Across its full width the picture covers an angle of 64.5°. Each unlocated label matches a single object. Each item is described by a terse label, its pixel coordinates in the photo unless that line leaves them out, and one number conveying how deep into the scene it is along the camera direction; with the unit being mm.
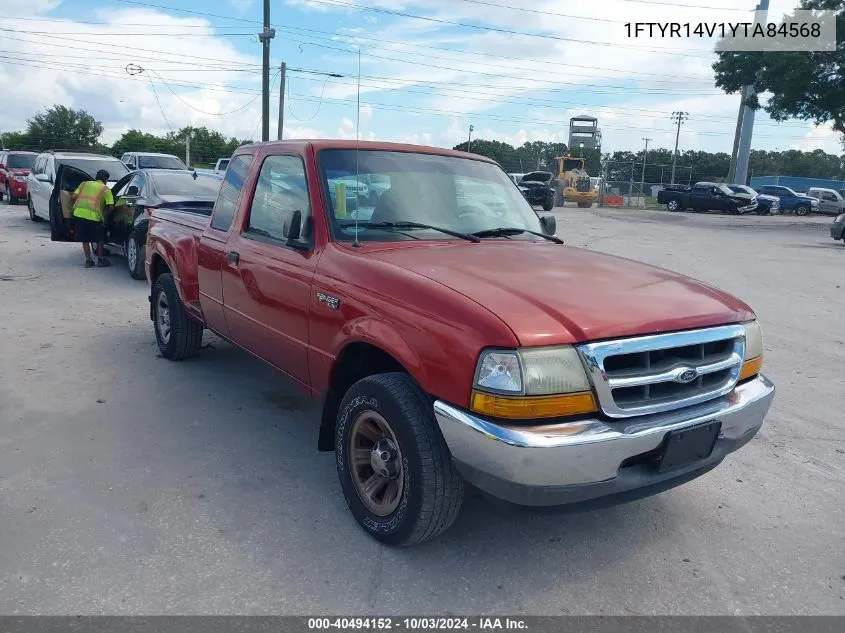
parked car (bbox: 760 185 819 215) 39094
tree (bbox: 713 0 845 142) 28406
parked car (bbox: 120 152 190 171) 20469
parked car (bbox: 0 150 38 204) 21031
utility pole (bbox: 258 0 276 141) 22094
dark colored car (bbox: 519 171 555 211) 31981
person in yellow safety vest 10188
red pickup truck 2584
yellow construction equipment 41188
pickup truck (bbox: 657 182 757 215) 36125
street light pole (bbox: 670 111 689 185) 87125
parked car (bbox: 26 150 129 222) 14859
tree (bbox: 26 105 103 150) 63997
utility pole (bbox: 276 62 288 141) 23406
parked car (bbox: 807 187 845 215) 38469
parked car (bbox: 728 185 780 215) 37081
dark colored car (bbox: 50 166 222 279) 9742
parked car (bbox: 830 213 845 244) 19375
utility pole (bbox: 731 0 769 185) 41312
